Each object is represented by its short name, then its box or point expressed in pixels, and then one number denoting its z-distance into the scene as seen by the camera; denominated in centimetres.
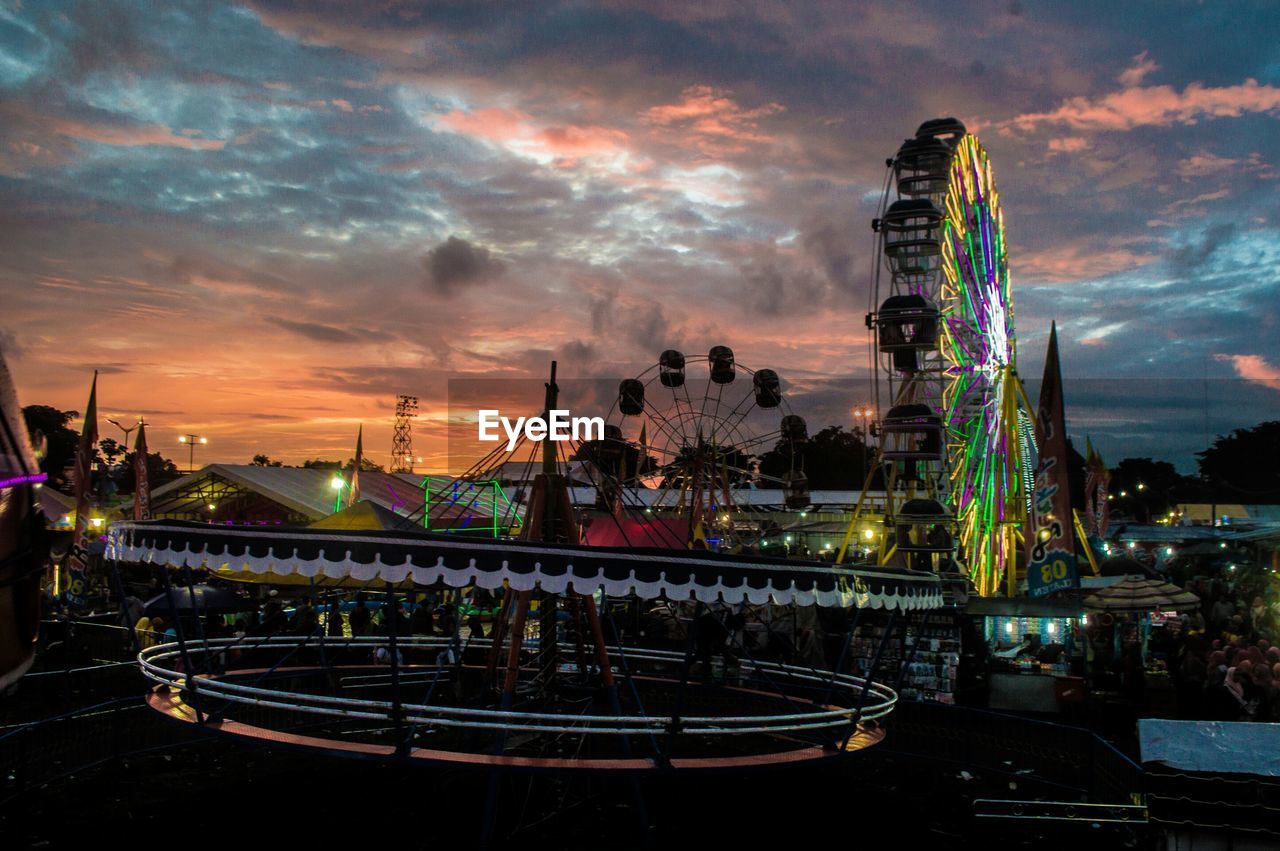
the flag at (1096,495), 4841
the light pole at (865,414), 6034
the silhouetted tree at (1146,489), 13700
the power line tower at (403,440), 12606
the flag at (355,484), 3797
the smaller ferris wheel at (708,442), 3406
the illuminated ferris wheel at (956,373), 3259
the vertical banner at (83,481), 2394
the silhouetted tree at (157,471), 10138
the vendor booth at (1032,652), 2047
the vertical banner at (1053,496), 1653
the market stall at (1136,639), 2089
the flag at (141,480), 3244
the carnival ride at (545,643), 1060
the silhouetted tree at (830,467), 12781
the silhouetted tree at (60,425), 6581
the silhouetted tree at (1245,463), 13362
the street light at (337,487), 4037
